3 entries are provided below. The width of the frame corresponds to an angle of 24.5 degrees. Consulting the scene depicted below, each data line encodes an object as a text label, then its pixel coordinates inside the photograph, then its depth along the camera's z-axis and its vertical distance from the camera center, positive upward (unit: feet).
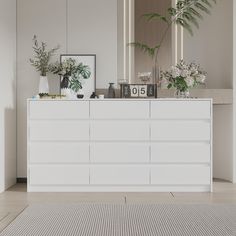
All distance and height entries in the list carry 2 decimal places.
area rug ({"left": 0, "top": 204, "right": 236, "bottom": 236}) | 12.44 -2.75
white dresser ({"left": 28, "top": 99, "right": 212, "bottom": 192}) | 18.84 -1.10
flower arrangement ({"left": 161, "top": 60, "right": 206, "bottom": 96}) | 19.84 +1.27
